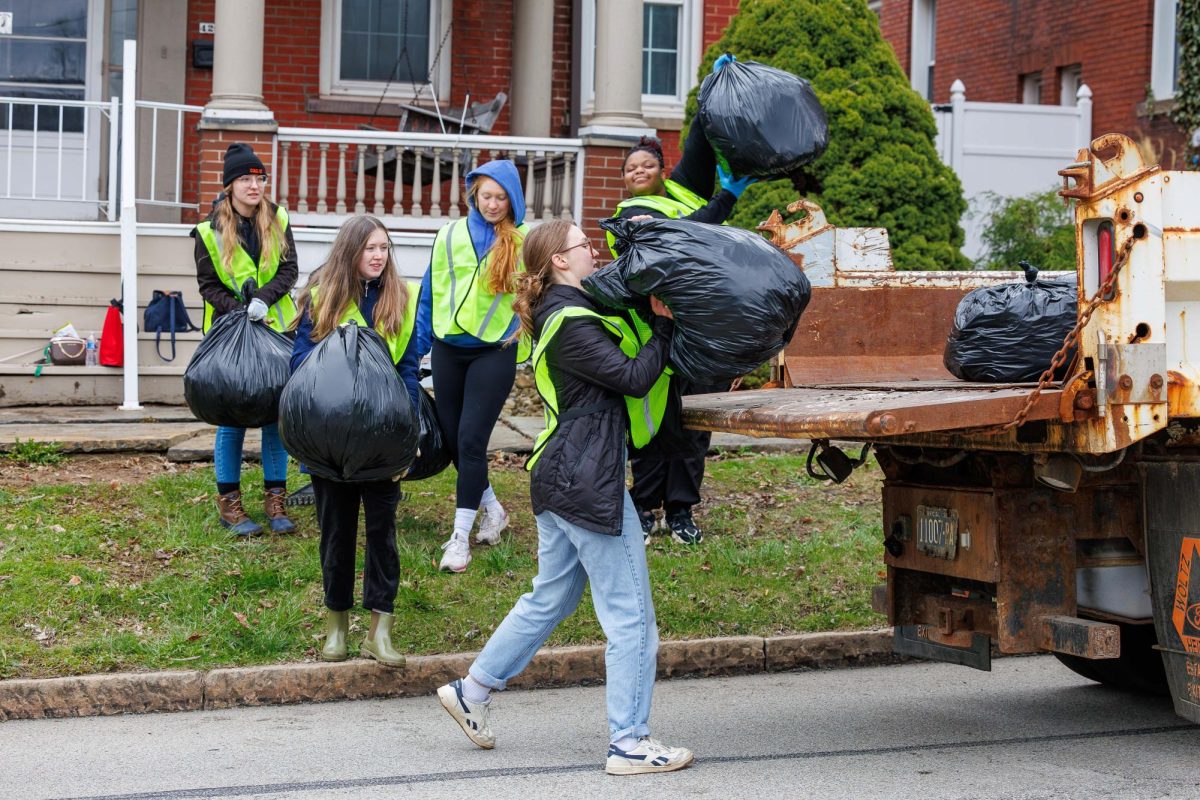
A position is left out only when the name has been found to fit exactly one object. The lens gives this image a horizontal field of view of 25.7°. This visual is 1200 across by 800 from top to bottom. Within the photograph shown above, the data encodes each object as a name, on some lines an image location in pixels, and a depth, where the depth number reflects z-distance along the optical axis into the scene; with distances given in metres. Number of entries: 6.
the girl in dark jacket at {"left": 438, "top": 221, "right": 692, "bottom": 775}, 8.11
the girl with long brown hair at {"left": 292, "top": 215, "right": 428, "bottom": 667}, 10.23
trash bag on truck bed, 8.76
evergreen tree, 18.61
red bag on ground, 18.21
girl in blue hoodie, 11.99
